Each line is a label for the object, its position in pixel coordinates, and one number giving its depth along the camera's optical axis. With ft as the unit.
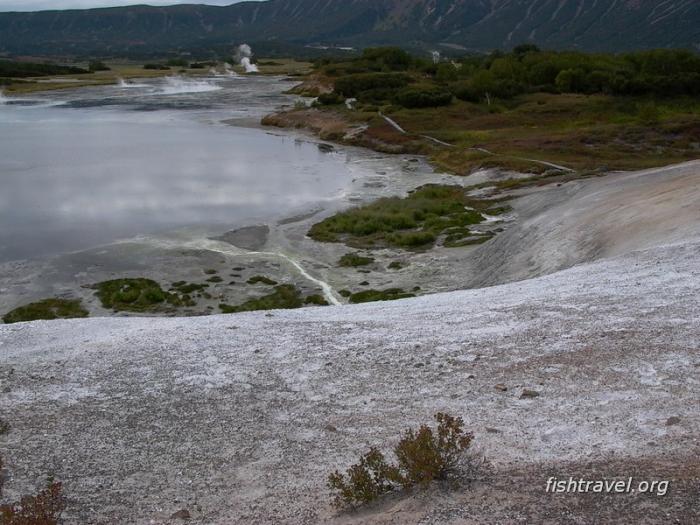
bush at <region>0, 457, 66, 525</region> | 23.30
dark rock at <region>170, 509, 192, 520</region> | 25.63
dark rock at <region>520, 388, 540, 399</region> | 31.96
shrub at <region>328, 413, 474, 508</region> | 24.75
